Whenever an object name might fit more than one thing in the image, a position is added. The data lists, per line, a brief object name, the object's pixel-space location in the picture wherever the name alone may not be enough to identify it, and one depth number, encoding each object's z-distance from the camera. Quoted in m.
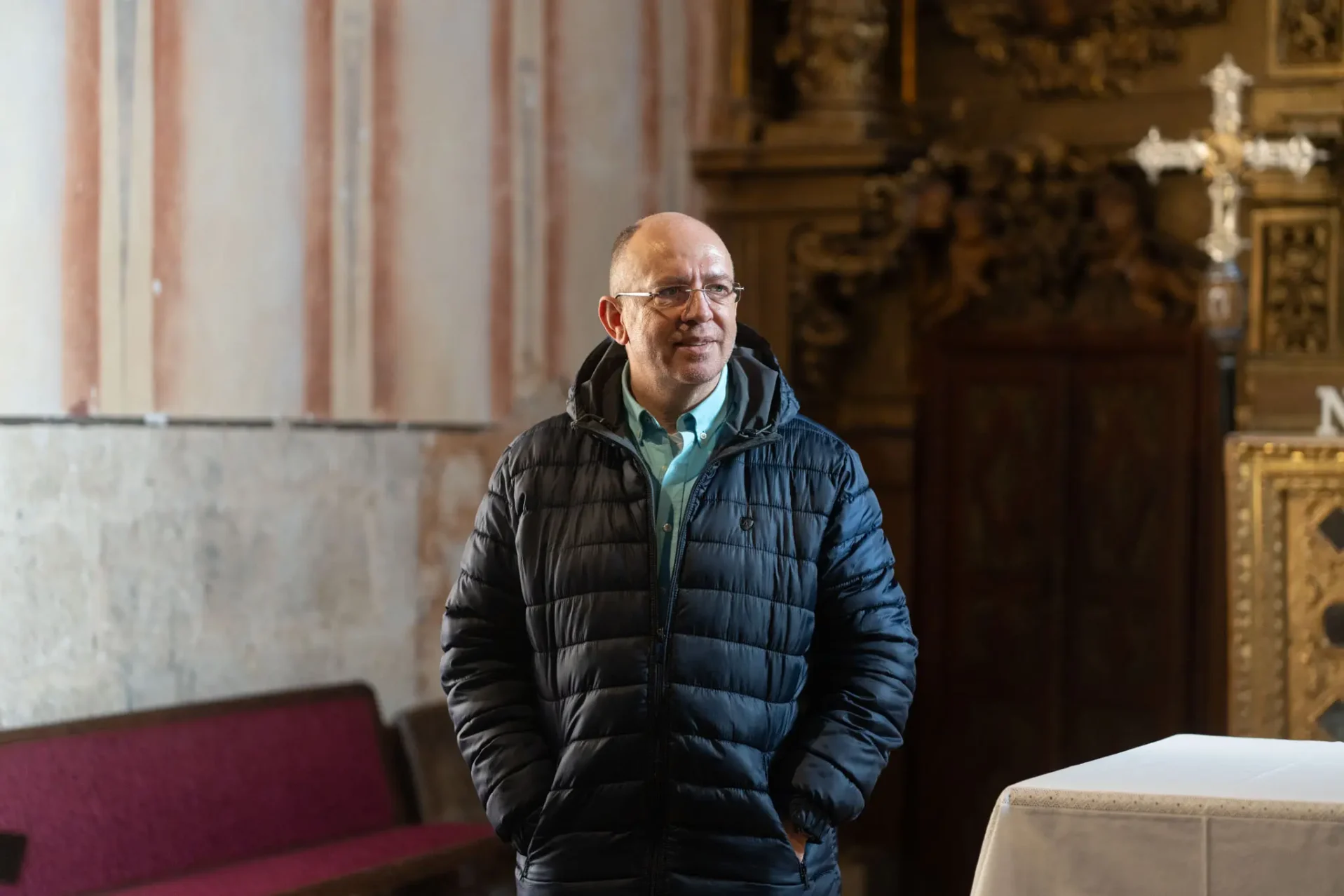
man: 5.25
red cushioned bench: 7.63
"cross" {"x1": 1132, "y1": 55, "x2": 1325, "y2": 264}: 10.73
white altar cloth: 4.53
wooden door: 12.14
